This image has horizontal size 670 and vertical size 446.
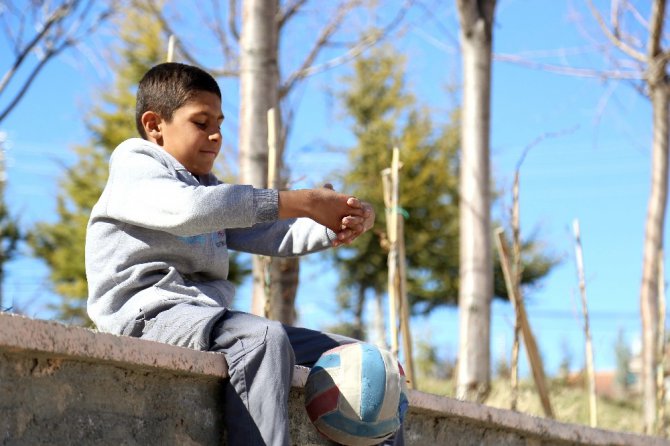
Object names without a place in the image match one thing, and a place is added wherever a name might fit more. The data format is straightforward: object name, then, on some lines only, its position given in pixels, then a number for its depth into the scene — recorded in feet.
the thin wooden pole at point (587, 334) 21.36
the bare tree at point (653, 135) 33.30
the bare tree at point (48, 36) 28.40
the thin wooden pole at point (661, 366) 25.46
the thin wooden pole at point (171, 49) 15.98
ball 8.99
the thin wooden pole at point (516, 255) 18.97
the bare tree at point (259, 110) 18.81
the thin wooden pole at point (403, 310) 17.52
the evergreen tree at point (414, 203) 70.54
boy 8.52
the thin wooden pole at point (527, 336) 19.51
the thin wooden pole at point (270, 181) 16.01
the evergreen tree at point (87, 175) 64.18
